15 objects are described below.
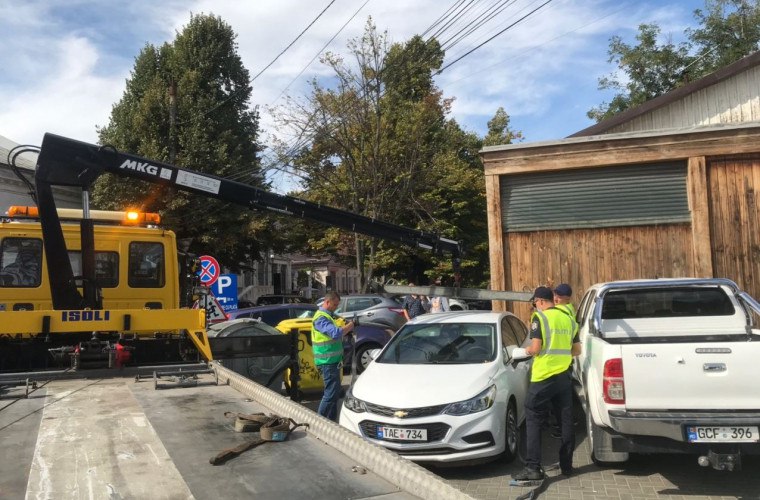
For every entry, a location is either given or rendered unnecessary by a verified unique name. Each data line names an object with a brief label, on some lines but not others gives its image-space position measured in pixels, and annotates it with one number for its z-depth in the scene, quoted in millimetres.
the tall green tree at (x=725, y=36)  33969
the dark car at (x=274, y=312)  15248
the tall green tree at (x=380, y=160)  23219
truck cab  6797
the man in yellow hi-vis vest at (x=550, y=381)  5801
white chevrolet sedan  5871
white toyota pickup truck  4926
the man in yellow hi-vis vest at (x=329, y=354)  7434
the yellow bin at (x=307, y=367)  9699
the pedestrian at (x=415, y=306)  15312
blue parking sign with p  14195
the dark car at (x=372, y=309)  16406
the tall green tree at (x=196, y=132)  26750
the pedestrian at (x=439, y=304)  14266
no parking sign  13064
